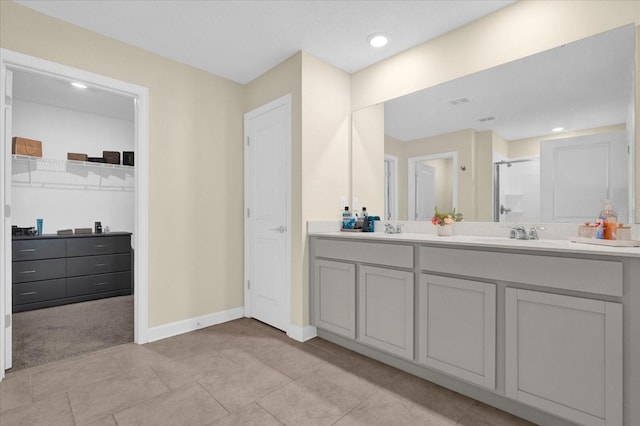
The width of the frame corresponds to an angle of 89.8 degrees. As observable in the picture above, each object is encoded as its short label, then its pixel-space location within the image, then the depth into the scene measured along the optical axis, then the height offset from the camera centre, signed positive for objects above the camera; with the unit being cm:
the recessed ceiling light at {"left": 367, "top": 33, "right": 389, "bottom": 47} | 250 +137
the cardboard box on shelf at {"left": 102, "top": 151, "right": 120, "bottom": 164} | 443 +78
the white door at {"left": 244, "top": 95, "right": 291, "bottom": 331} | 294 +0
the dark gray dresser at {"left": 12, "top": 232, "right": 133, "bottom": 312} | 363 -69
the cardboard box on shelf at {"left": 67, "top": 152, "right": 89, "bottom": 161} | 420 +74
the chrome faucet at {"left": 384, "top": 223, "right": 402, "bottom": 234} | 271 -14
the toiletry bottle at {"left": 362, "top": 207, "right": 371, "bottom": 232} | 288 -10
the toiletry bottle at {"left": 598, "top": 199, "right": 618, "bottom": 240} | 168 -3
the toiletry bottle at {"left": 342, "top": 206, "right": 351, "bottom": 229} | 297 -5
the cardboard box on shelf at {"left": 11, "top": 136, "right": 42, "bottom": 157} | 370 +77
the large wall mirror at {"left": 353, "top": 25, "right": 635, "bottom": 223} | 182 +50
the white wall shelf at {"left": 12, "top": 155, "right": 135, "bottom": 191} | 394 +51
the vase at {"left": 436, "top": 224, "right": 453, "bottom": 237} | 238 -13
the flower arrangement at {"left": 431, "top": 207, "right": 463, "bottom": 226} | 238 -4
